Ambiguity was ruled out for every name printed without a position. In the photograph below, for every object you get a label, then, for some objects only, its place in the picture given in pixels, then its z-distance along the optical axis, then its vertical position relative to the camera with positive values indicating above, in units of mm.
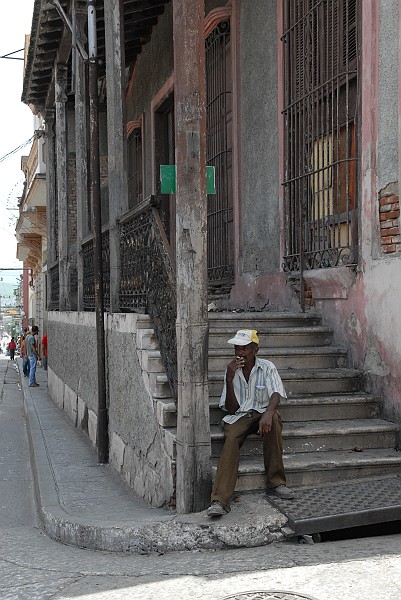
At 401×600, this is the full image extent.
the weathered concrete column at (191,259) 5414 +395
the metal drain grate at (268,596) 4125 -1495
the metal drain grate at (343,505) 5008 -1282
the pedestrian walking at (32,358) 19188 -956
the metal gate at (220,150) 10438 +2275
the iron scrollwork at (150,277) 6121 +354
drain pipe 8500 +847
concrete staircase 5832 -781
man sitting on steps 5391 -714
